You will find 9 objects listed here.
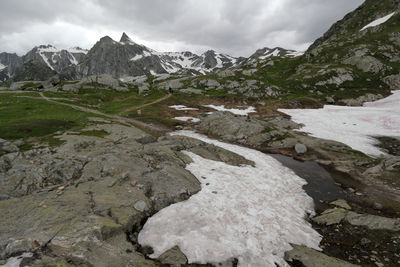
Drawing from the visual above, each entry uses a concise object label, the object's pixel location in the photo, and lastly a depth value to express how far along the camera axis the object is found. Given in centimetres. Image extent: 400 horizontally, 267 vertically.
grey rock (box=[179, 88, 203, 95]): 10486
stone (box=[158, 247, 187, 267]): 1020
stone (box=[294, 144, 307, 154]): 3250
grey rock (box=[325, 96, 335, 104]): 7881
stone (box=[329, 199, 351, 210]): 1789
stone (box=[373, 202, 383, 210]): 1786
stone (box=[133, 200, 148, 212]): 1358
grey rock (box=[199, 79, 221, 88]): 12359
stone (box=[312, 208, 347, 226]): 1531
